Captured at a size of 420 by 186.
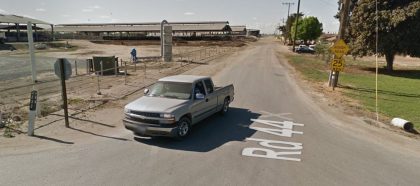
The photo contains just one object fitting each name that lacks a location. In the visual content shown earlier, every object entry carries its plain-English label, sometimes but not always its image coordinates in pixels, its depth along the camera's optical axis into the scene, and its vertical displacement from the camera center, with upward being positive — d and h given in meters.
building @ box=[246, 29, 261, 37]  155.93 +6.63
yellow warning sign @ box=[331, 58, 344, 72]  16.68 -0.92
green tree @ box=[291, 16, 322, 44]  77.62 +4.68
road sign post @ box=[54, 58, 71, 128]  8.84 -0.87
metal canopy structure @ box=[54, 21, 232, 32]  89.56 +4.97
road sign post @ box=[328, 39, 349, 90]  16.39 -0.36
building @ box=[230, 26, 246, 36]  111.69 +5.30
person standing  29.20 -1.20
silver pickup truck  7.60 -1.66
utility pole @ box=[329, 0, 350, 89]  17.00 +1.24
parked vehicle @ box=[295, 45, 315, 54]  54.98 -0.61
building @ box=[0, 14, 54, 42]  78.60 +1.39
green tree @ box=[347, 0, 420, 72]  25.86 +1.77
